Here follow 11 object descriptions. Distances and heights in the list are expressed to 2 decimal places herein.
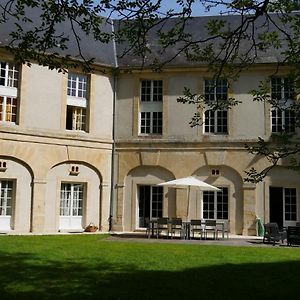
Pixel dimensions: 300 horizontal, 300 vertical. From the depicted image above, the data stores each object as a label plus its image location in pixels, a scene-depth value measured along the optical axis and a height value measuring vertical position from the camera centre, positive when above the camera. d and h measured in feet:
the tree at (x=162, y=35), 25.09 +9.74
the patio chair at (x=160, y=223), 64.90 -1.34
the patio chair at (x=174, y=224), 64.08 -1.41
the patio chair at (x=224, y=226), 66.56 -1.86
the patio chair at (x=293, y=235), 58.39 -2.32
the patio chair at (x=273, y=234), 59.52 -2.26
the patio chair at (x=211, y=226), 64.23 -1.63
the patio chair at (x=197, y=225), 63.93 -1.70
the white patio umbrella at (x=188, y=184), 64.64 +3.70
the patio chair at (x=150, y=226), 66.46 -1.82
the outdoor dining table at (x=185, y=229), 65.16 -2.05
